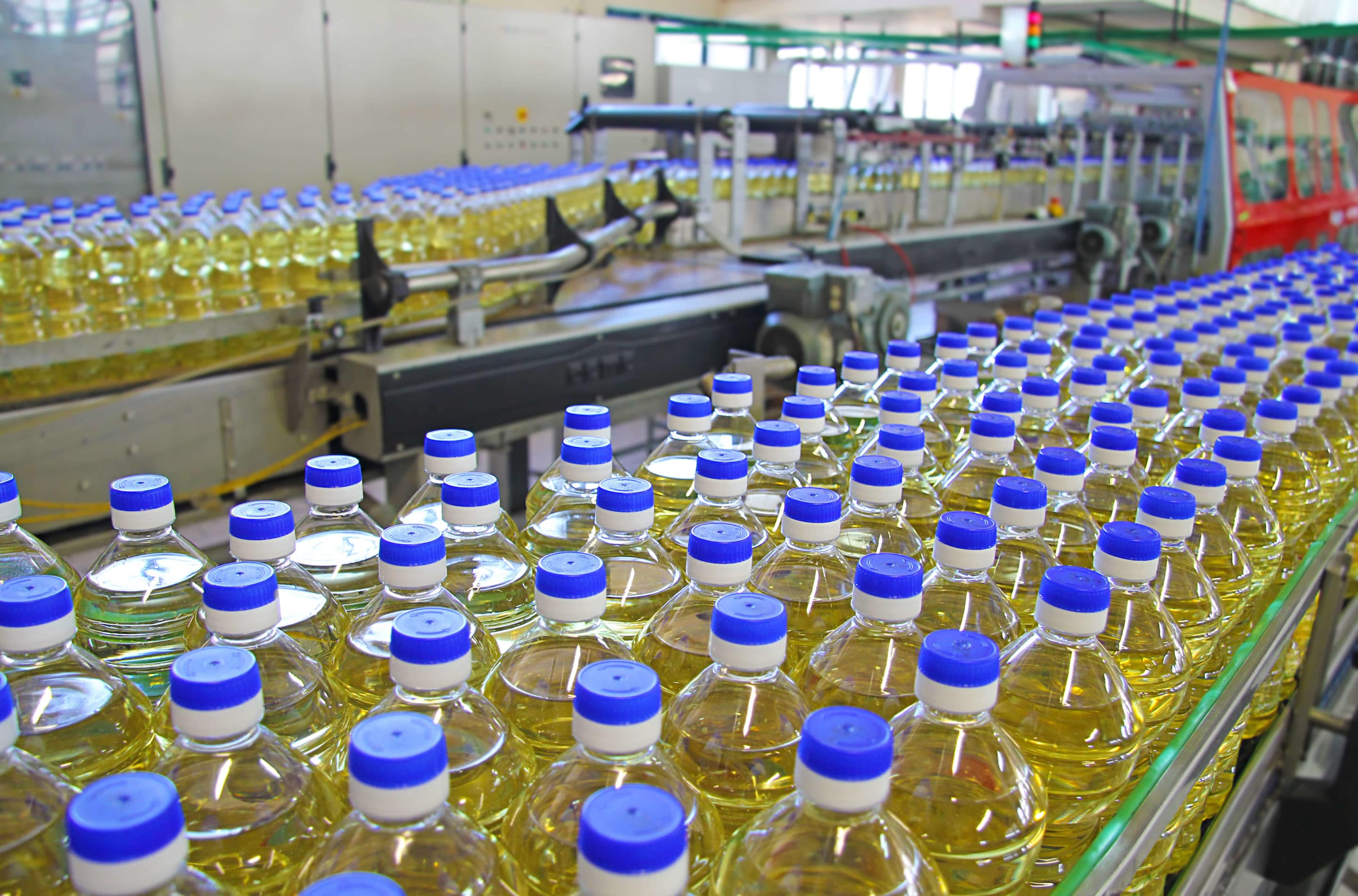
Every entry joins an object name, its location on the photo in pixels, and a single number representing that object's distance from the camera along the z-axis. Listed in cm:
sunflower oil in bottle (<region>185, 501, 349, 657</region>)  81
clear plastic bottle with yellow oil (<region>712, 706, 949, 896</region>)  53
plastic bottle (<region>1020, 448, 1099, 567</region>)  108
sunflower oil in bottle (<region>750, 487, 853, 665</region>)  94
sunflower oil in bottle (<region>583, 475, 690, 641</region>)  97
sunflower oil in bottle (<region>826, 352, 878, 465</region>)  151
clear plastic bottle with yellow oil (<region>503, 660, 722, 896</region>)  56
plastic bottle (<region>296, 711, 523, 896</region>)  49
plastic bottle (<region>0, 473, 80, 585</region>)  93
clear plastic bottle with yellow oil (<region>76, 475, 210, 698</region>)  89
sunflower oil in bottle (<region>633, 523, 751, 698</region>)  79
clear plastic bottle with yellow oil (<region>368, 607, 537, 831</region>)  60
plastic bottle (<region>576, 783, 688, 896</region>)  46
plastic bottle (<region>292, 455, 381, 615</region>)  97
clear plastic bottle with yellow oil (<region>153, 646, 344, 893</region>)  55
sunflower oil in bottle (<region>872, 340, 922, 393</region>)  158
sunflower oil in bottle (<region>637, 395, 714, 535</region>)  133
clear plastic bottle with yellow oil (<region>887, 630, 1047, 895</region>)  67
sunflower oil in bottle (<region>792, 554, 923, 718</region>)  74
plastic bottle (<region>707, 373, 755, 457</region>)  136
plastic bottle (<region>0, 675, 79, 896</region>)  54
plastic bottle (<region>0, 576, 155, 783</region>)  65
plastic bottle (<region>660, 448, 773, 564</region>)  101
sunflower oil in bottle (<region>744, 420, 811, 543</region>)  111
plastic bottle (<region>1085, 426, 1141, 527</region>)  120
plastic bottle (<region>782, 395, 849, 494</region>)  124
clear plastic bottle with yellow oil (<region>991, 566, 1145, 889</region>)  80
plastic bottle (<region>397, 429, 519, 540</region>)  106
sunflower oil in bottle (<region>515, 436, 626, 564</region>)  110
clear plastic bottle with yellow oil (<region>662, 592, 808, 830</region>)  70
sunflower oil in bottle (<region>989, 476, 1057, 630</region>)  100
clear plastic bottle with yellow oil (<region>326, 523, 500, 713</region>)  77
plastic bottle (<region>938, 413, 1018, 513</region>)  124
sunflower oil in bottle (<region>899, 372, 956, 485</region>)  140
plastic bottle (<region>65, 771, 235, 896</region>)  44
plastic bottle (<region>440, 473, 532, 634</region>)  100
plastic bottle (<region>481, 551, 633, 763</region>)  76
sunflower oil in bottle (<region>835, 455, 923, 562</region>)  108
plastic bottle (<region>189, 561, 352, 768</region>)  68
